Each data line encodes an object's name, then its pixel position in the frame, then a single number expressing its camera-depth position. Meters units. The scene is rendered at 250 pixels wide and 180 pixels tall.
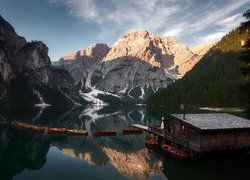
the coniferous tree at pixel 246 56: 19.24
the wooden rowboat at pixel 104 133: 51.30
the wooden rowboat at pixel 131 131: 53.03
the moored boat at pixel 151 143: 38.49
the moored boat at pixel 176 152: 30.38
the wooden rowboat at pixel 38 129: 54.07
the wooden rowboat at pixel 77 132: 51.88
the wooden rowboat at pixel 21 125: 57.53
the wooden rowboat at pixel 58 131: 53.02
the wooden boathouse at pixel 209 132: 29.08
